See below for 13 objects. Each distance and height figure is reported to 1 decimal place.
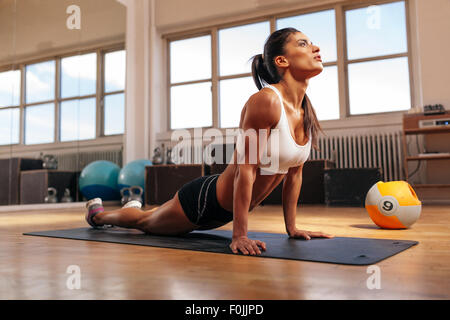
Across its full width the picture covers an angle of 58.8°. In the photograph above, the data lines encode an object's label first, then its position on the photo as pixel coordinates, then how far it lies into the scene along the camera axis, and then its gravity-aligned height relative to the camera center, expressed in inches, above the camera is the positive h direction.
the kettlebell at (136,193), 206.1 -2.2
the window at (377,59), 199.6 +63.3
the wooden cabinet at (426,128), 166.6 +23.1
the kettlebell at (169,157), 221.7 +17.2
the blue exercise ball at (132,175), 209.5 +7.2
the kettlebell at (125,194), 205.3 -2.8
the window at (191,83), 243.8 +65.1
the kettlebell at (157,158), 216.2 +16.4
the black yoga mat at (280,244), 51.8 -9.2
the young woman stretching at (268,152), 57.6 +4.7
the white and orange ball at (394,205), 82.0 -4.5
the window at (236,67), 233.9 +71.3
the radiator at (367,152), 190.7 +15.9
